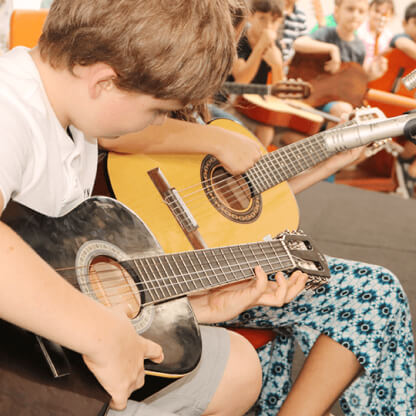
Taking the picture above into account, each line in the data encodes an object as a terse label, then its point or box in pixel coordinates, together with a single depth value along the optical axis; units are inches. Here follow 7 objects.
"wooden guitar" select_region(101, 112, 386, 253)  42.9
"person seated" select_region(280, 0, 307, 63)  125.1
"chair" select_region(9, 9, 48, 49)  61.8
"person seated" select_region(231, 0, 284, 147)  111.9
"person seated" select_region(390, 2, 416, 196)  136.4
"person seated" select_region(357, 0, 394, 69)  140.5
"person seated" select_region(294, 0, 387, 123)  129.5
